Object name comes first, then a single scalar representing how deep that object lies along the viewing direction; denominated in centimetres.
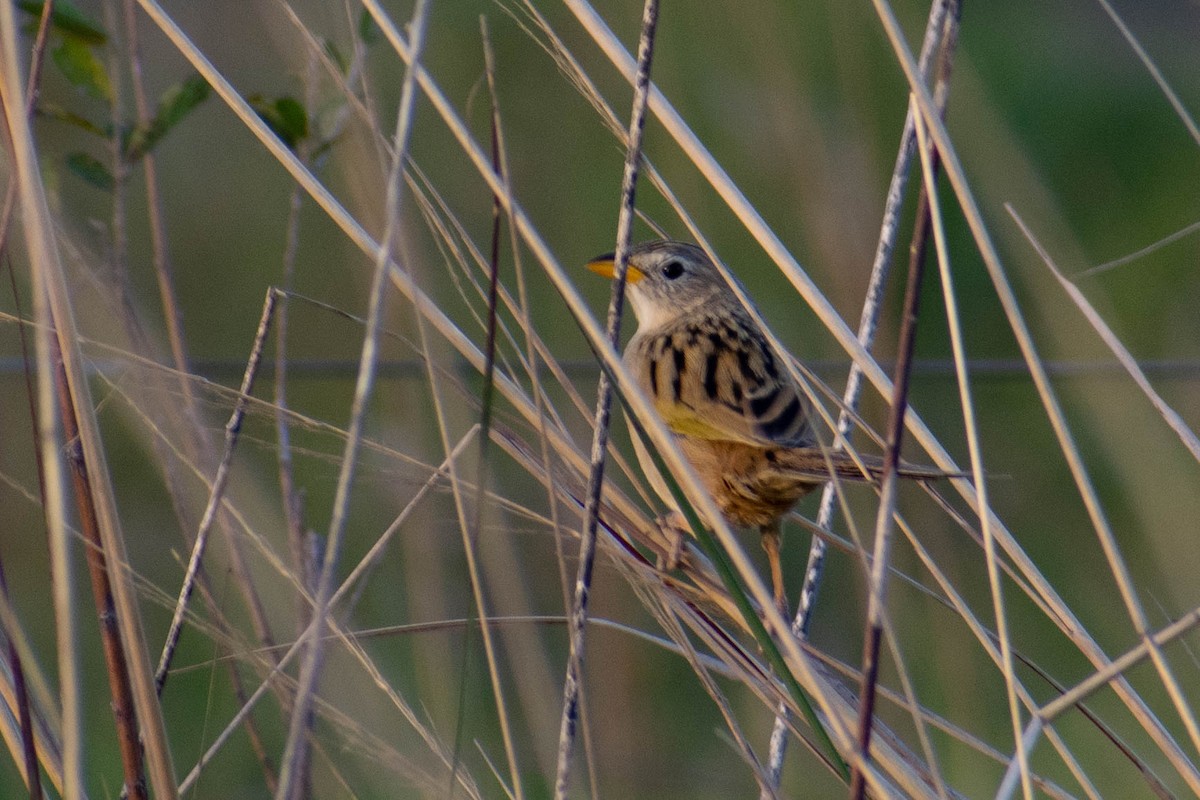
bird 596
